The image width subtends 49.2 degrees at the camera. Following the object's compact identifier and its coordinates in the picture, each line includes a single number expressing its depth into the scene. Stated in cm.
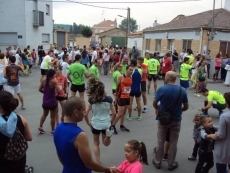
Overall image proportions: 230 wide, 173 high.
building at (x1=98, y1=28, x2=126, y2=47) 5654
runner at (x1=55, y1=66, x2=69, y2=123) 641
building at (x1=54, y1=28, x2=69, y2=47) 3382
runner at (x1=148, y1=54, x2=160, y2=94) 1052
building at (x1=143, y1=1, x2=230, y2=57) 1777
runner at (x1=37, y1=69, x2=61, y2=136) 566
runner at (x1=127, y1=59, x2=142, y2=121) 694
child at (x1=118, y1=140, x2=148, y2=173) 273
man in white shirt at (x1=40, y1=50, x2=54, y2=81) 1170
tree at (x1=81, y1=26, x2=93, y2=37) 5659
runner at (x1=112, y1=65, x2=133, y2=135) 621
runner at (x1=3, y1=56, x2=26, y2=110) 743
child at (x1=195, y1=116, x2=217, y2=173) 389
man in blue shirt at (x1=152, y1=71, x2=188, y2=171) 428
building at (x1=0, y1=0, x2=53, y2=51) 2252
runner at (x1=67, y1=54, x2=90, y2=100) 753
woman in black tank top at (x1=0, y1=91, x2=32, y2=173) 278
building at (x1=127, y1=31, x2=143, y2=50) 3456
